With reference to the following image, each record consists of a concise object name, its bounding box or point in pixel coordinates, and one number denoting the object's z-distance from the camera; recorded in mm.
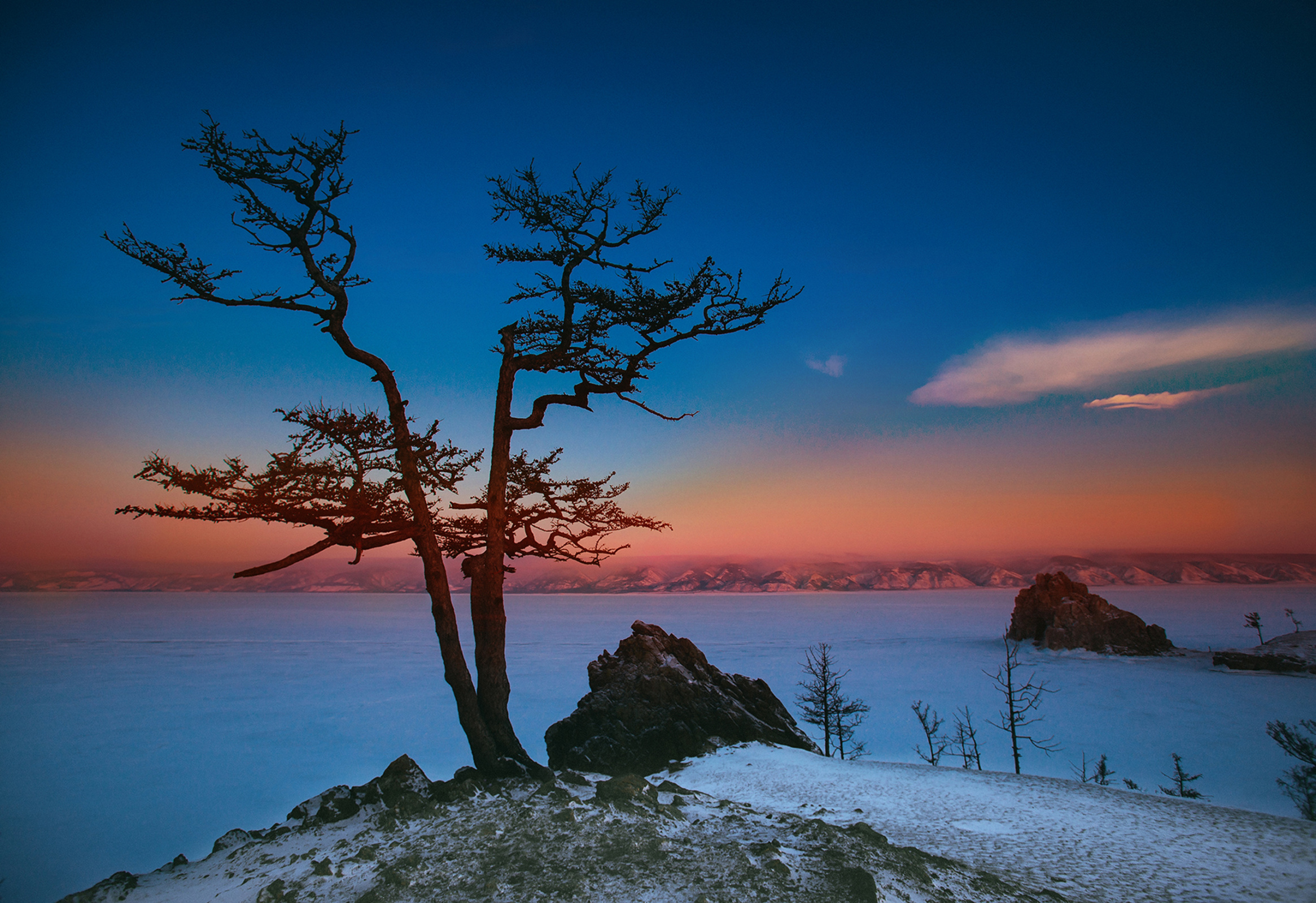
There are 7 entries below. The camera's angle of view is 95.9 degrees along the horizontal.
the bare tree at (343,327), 8945
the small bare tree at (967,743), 39750
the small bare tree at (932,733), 29162
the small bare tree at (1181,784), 19750
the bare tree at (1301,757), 21109
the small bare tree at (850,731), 31531
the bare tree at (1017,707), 24859
